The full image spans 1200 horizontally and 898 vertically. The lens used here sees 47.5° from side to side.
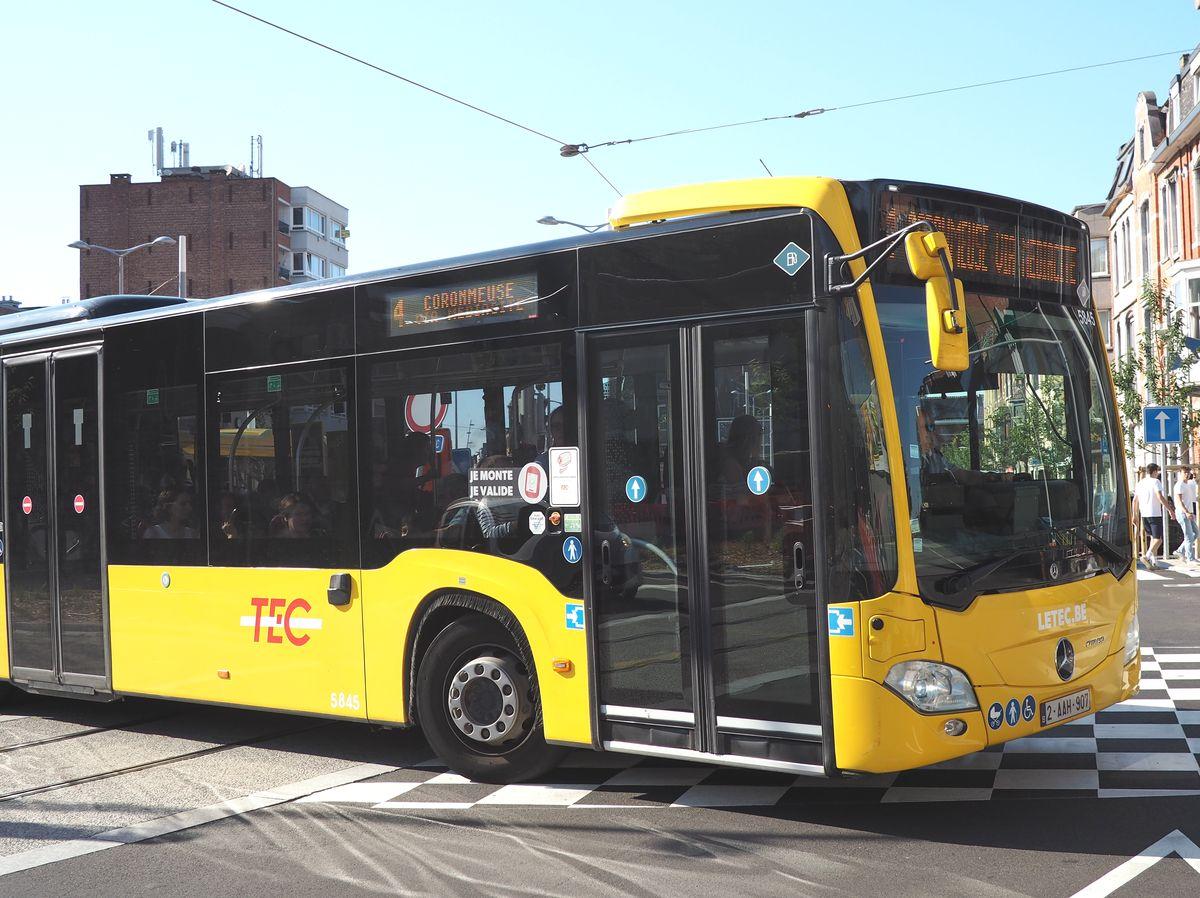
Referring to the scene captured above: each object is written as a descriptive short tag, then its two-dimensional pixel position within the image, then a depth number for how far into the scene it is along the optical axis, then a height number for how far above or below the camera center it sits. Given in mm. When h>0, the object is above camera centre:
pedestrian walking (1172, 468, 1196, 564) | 22906 -954
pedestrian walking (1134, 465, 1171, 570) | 22312 -797
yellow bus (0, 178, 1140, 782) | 6023 -91
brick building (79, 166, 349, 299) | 76750 +14839
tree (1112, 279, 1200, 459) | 27828 +1874
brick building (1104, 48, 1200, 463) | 36906 +7680
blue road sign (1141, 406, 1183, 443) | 22359 +548
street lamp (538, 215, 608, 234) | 26622 +5073
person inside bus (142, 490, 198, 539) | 8914 -183
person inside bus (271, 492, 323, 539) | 8164 -204
